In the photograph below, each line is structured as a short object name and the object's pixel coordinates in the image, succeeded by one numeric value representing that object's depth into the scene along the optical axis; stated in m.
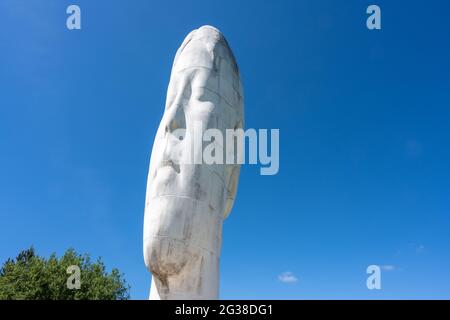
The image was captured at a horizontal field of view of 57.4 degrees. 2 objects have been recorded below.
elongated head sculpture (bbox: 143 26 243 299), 9.49
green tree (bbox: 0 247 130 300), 31.42
